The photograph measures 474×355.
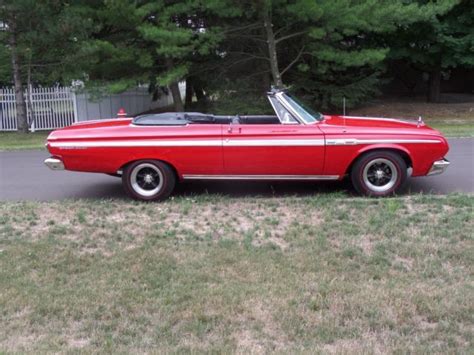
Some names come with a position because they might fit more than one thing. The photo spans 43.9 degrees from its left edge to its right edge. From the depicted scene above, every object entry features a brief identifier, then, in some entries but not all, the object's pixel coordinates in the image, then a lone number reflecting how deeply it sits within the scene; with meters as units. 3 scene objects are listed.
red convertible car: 7.20
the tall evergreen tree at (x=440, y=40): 22.89
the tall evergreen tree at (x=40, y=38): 17.61
